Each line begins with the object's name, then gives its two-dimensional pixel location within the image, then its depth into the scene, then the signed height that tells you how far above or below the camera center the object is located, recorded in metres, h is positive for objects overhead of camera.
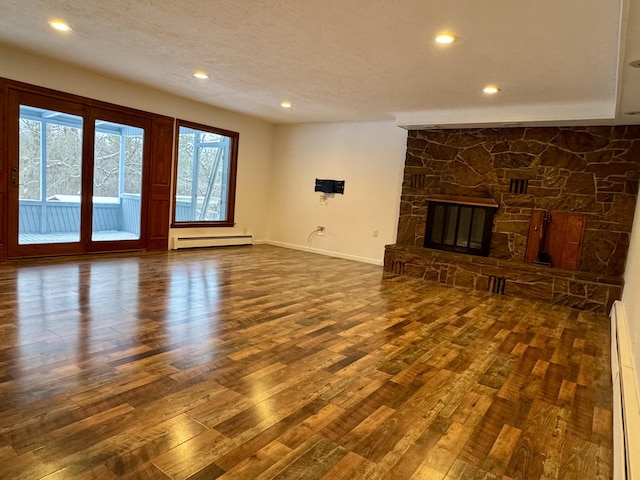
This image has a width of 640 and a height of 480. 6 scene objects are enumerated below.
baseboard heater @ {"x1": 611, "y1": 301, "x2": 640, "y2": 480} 1.47 -0.84
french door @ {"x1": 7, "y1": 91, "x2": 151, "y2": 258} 4.77 +0.07
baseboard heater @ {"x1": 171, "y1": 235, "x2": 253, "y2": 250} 6.52 -0.84
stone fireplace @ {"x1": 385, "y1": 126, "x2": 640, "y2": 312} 4.80 +0.22
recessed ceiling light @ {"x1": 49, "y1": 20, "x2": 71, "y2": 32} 3.48 +1.37
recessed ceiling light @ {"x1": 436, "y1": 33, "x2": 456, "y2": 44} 2.99 +1.30
